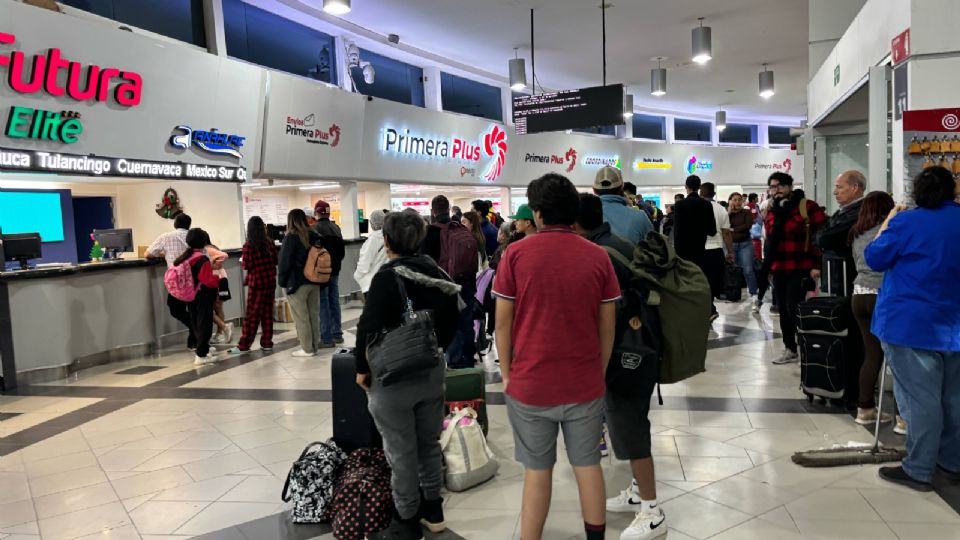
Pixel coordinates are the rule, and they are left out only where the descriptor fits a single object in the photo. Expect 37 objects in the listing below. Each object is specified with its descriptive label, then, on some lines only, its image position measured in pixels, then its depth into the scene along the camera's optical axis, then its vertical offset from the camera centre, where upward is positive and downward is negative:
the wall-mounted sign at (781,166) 23.41 +1.61
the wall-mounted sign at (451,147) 11.55 +1.51
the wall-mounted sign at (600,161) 18.30 +1.61
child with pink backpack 6.73 -0.51
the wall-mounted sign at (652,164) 20.09 +1.60
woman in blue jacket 2.99 -0.52
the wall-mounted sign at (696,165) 21.52 +1.62
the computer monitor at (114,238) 7.99 -0.01
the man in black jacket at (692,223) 6.42 -0.08
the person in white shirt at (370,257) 5.95 -0.27
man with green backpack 2.55 -0.49
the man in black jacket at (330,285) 7.05 -0.64
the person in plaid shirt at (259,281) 6.99 -0.54
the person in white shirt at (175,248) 7.11 -0.13
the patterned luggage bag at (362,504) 2.83 -1.19
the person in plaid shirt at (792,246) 5.26 -0.28
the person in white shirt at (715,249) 7.18 -0.39
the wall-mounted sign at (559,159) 16.28 +1.57
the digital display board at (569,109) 10.64 +1.83
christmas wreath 9.00 +0.40
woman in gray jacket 3.79 -0.49
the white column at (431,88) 13.43 +2.78
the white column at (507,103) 16.22 +2.92
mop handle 3.45 -1.16
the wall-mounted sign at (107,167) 6.01 +0.75
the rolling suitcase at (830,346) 4.28 -0.90
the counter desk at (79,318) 6.09 -0.80
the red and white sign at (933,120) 4.03 +0.52
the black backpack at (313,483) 3.03 -1.17
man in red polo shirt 2.16 -0.41
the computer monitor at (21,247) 6.54 -0.05
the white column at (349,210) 11.29 +0.32
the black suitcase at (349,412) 3.29 -0.92
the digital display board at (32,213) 8.30 +0.36
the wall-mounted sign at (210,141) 7.79 +1.14
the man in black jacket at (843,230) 4.14 -0.13
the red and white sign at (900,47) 4.26 +1.06
